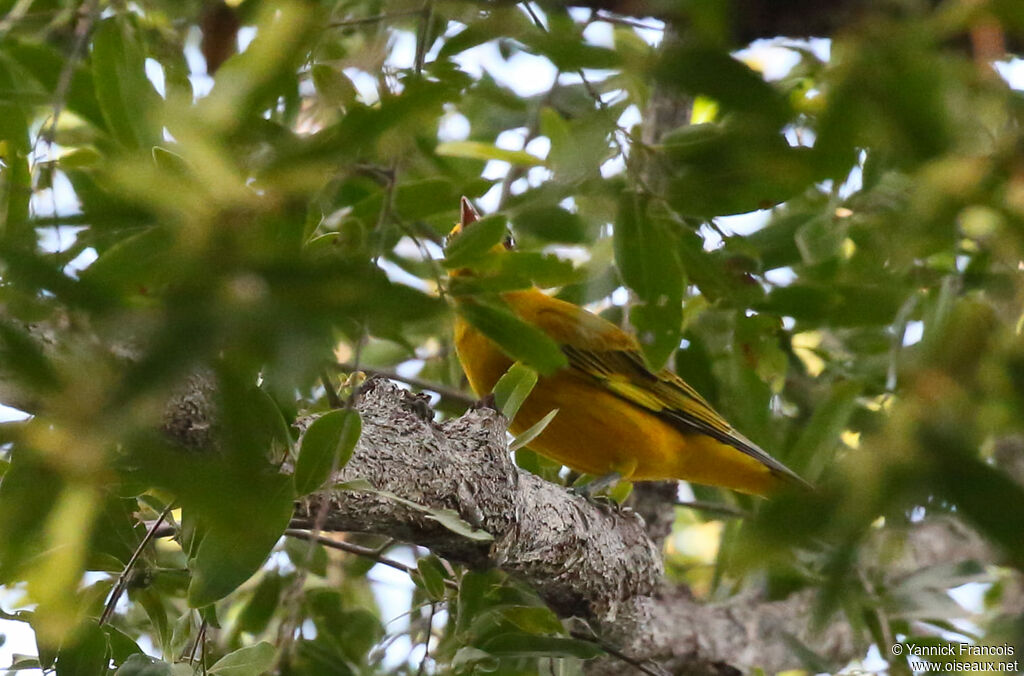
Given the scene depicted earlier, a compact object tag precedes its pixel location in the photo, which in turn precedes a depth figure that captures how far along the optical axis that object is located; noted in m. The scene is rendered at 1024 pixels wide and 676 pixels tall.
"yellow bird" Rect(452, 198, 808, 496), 7.46
